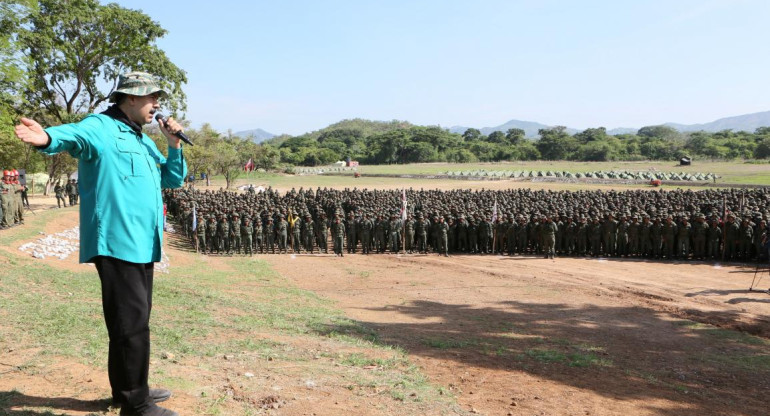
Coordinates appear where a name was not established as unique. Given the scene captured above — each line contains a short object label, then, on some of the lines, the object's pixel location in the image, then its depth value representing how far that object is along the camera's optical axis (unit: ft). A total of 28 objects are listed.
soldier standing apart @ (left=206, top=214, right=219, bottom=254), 64.49
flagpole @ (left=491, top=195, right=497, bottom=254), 67.26
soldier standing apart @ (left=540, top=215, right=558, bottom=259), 63.10
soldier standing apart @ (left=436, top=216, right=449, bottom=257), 65.41
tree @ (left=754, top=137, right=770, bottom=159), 231.09
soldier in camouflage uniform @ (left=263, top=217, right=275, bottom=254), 65.77
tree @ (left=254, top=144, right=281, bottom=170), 218.67
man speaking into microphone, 10.22
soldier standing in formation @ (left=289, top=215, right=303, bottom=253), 67.31
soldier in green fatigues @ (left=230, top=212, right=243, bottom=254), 64.23
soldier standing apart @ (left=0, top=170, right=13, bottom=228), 55.27
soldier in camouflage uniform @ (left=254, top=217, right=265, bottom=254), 65.26
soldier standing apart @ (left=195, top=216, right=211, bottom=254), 63.93
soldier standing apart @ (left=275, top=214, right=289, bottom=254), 66.03
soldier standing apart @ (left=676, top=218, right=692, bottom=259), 60.95
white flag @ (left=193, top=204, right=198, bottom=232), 63.87
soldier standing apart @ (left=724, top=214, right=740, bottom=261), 59.41
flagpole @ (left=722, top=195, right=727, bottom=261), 59.11
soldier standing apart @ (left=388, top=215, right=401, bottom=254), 67.31
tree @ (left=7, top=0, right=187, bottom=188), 80.94
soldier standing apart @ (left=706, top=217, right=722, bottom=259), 60.13
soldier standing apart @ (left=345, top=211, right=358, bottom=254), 68.08
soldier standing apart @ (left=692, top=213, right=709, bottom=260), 60.49
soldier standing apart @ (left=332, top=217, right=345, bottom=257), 64.54
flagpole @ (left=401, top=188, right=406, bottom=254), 66.24
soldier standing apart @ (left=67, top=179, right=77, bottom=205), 88.10
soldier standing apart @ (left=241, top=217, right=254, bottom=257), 63.00
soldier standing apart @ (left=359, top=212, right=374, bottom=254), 67.82
